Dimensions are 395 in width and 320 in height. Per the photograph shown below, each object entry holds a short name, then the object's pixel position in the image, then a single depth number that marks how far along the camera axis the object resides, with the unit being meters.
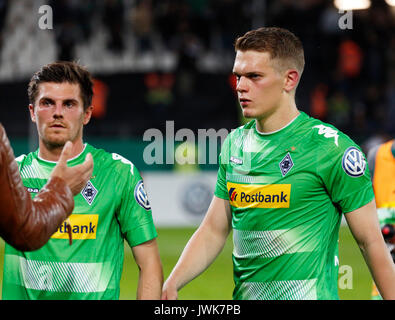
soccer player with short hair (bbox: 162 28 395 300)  7.58
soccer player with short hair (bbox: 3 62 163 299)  8.00
